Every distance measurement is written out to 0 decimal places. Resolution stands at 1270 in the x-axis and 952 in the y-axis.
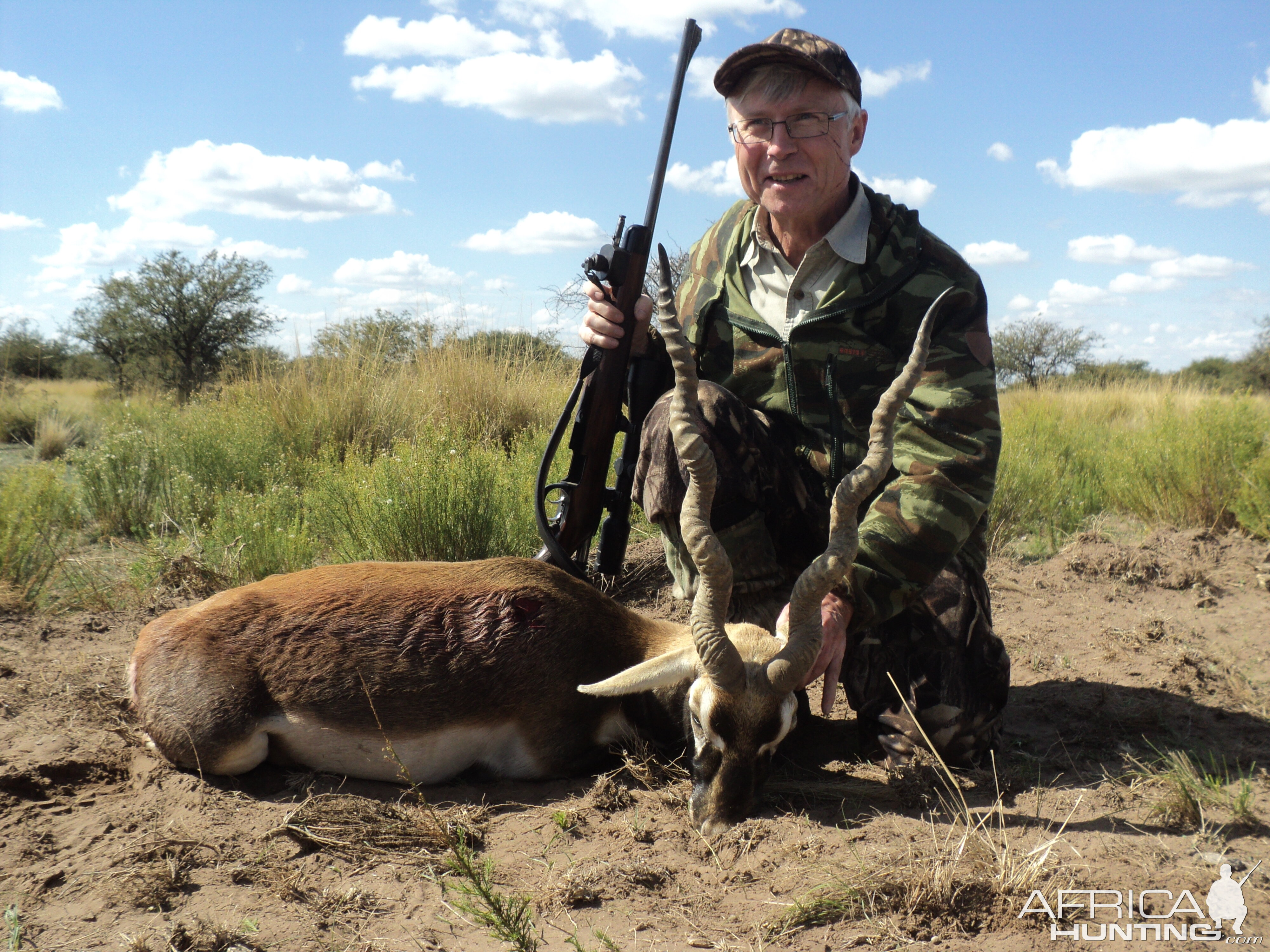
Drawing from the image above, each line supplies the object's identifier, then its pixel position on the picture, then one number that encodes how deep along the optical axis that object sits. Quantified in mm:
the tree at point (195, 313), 21312
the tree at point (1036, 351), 30500
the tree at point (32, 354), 26031
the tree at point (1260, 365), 24938
